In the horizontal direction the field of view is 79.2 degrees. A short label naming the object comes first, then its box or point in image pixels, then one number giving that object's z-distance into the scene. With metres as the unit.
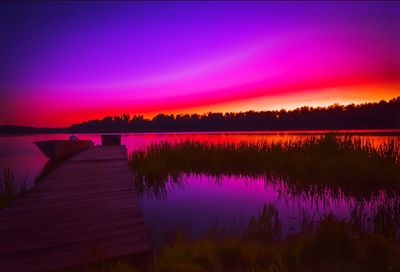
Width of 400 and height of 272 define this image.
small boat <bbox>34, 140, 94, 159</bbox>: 13.14
